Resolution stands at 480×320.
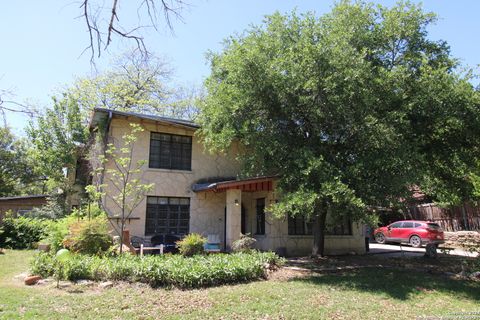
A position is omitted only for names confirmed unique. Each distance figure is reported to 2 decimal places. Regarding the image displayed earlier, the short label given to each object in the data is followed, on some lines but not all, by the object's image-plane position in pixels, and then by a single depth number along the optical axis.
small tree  15.20
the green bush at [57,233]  12.34
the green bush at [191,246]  12.66
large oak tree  11.21
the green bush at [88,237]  11.24
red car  22.03
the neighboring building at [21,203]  23.84
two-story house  15.83
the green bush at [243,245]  13.28
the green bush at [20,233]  17.17
